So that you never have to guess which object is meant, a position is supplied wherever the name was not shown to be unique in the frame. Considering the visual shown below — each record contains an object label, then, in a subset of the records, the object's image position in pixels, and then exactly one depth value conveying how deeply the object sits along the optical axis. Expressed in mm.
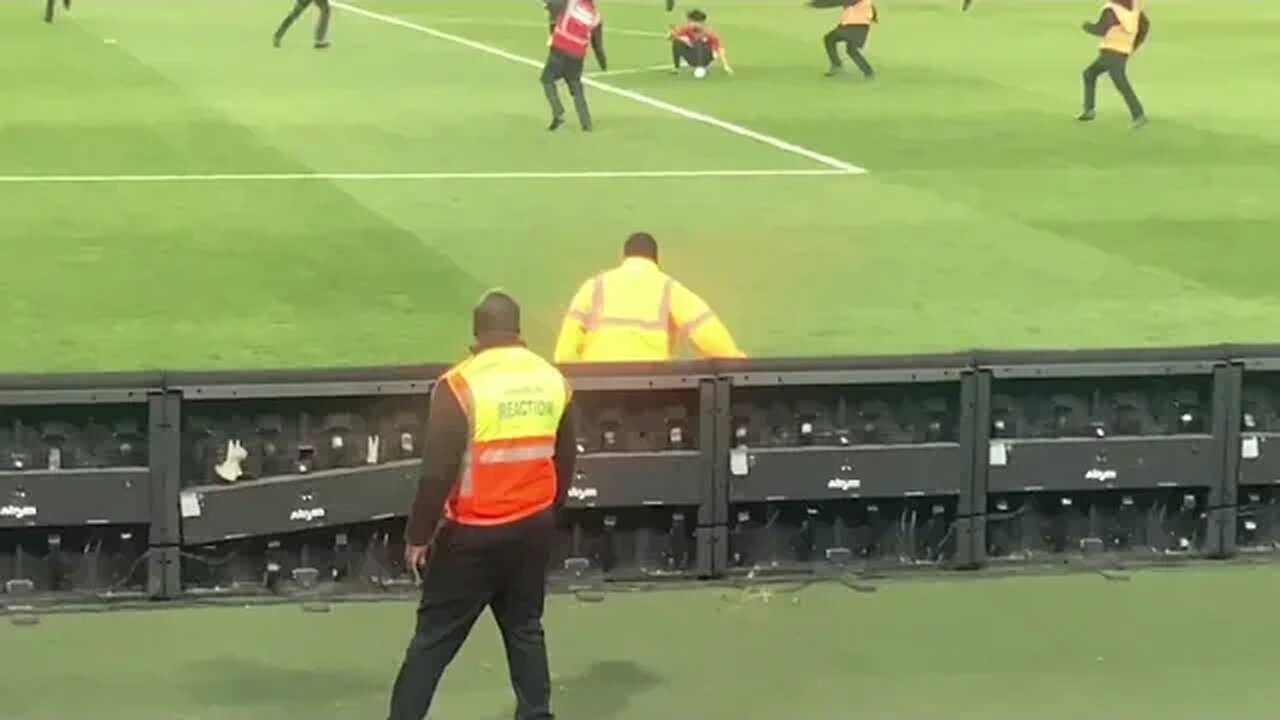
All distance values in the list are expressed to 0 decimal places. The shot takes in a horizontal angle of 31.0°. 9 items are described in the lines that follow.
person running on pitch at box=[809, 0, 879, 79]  38344
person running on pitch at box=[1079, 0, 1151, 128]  32125
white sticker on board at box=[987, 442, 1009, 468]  12602
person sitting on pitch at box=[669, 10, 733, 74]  38688
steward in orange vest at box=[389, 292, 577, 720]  8734
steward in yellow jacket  12711
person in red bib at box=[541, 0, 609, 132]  30422
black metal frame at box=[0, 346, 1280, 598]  11438
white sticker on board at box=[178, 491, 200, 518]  11500
